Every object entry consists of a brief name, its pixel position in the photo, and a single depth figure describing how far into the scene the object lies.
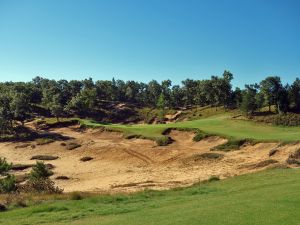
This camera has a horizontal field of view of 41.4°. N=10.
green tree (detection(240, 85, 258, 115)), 91.19
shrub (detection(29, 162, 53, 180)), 40.19
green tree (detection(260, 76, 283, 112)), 92.19
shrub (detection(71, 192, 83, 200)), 27.07
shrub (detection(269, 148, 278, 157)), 48.30
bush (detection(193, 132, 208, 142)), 65.26
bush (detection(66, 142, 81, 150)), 72.69
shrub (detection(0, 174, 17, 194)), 33.34
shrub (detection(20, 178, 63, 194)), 32.12
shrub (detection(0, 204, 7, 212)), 23.86
